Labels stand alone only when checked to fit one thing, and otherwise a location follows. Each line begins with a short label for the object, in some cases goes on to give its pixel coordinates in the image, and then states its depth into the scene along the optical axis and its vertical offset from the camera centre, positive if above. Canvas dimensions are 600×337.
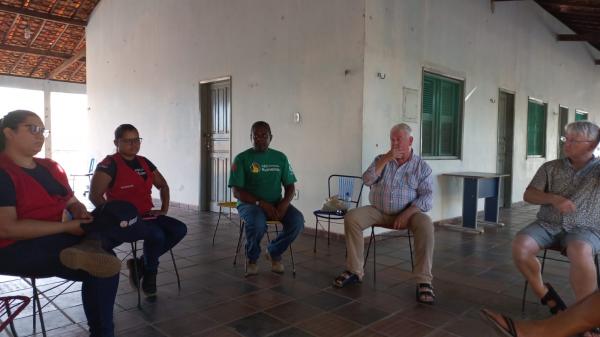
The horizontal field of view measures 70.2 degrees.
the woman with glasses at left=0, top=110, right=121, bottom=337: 1.85 -0.41
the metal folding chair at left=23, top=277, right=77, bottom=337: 2.17 -0.94
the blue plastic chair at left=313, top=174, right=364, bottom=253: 4.47 -0.50
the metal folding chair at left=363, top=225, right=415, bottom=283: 3.74 -1.06
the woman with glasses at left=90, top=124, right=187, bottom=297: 2.69 -0.34
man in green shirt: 3.31 -0.42
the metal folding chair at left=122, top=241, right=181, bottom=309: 2.68 -0.82
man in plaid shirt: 3.06 -0.43
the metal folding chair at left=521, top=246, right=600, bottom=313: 2.38 -0.71
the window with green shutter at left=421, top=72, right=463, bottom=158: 5.36 +0.33
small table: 5.27 -0.62
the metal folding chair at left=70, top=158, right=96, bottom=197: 8.81 -0.58
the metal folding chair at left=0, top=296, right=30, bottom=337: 1.74 -0.73
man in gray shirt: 2.42 -0.40
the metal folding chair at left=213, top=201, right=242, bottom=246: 4.16 -0.63
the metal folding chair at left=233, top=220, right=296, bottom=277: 3.34 -0.92
